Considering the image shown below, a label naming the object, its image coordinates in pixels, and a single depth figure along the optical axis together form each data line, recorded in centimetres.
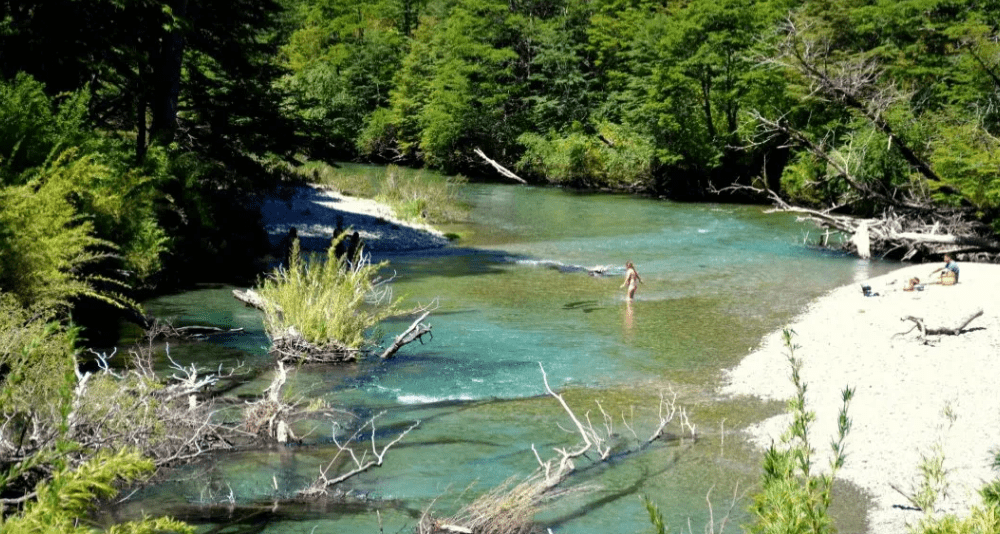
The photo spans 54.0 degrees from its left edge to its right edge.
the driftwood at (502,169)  5516
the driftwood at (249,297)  1850
